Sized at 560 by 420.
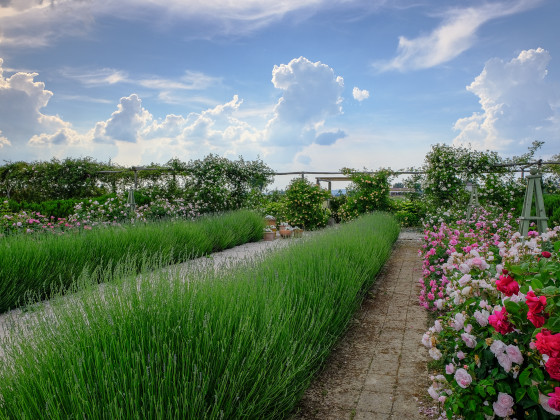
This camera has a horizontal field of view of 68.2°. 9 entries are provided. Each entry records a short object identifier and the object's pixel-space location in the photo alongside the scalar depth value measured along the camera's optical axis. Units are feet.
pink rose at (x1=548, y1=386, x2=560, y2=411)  4.90
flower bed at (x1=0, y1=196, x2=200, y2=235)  25.52
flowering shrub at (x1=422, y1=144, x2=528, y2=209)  34.18
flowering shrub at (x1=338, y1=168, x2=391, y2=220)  39.06
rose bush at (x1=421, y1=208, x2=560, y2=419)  5.29
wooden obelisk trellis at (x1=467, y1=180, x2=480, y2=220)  25.53
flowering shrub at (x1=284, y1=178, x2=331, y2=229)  38.27
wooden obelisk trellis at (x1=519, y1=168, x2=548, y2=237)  15.56
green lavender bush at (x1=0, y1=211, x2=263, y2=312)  14.75
